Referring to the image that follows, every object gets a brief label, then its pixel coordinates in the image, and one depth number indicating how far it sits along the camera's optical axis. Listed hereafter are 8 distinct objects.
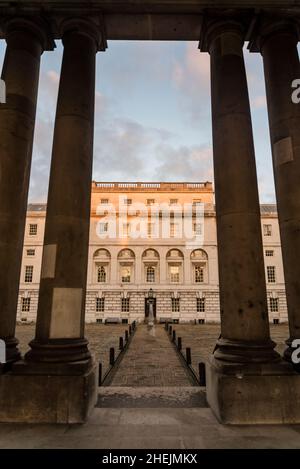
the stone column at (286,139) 5.24
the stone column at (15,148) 5.24
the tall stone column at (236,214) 4.83
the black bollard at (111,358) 12.13
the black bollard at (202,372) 7.73
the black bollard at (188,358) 12.04
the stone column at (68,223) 4.88
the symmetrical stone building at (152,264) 42.44
